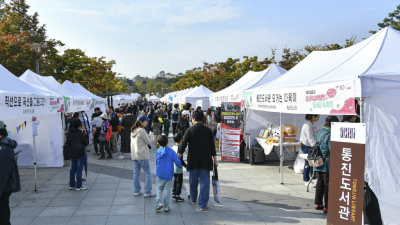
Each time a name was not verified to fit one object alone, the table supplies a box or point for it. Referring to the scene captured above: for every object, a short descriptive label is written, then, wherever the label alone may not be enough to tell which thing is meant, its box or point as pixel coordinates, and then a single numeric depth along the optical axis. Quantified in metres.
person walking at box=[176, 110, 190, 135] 10.03
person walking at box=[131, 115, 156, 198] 5.73
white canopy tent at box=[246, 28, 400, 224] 3.84
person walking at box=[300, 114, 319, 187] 6.65
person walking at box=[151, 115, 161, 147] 11.35
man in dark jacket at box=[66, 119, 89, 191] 6.30
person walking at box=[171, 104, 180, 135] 15.55
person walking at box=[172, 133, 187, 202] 5.56
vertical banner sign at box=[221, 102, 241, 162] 9.74
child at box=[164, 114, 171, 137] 13.87
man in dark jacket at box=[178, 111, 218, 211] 5.04
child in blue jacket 4.97
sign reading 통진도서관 3.43
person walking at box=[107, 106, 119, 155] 10.74
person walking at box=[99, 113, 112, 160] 10.04
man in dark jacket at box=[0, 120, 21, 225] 3.89
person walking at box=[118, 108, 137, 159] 9.50
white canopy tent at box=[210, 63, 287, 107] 10.23
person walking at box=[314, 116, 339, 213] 4.74
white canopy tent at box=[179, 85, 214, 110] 19.17
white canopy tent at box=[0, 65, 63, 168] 8.02
